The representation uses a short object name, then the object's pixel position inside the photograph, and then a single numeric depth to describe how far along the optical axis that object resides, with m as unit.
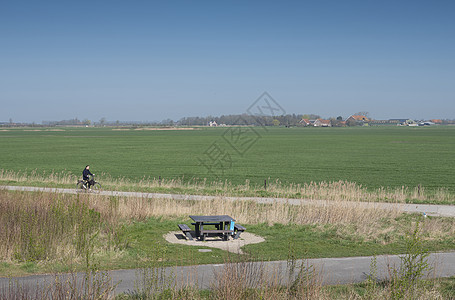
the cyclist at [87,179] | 25.19
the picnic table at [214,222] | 14.70
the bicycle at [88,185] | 24.97
